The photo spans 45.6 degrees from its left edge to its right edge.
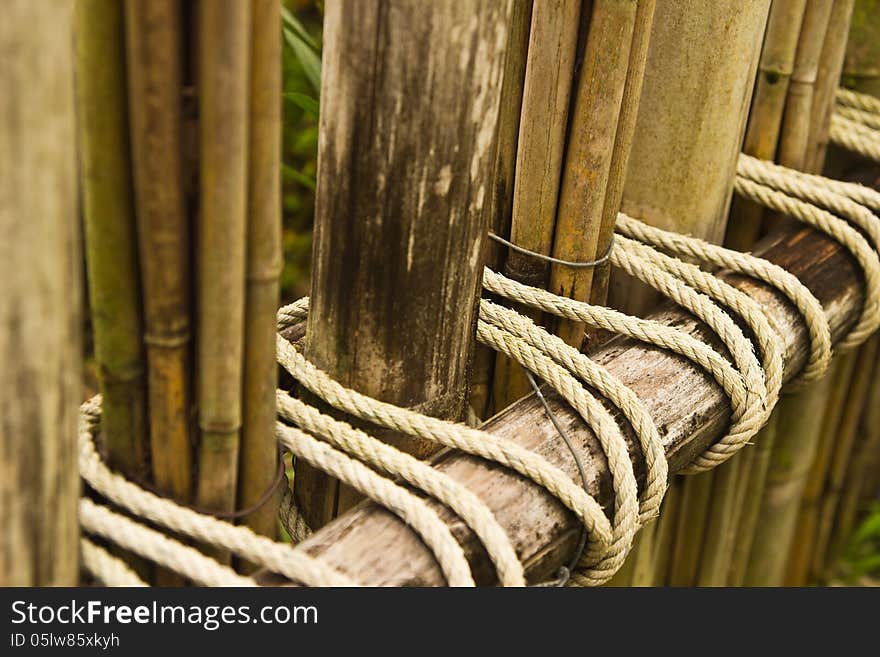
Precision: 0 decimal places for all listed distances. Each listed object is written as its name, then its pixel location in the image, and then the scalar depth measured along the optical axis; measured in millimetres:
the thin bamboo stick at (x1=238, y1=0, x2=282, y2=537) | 677
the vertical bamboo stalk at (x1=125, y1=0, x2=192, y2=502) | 638
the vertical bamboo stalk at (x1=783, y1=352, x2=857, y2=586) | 1710
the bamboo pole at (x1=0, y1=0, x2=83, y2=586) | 544
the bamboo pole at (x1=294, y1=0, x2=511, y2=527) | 809
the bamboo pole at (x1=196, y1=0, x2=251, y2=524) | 640
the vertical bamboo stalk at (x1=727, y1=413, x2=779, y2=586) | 1572
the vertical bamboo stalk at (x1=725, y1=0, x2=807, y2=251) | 1297
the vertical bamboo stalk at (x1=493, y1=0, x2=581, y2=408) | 989
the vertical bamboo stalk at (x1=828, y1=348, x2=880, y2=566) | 1872
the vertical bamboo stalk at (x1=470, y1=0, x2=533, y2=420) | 1021
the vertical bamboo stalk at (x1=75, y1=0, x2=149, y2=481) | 661
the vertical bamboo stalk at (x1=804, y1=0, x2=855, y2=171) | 1353
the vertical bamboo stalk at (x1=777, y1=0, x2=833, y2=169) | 1314
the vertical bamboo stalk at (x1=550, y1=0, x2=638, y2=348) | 977
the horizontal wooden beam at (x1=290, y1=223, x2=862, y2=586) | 801
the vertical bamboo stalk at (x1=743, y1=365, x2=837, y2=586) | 1591
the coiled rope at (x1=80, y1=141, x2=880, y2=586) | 757
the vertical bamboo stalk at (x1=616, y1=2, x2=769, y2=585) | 1131
